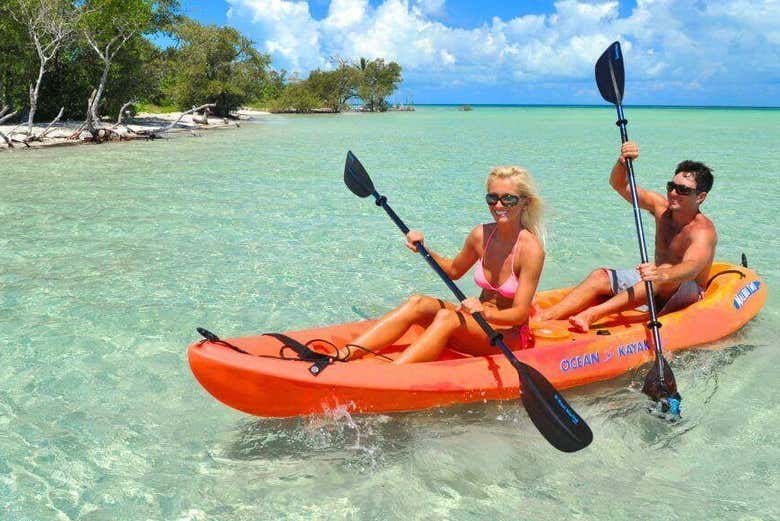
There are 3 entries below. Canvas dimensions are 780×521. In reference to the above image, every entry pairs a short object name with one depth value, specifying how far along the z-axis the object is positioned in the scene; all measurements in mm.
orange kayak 3396
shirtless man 4570
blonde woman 3775
